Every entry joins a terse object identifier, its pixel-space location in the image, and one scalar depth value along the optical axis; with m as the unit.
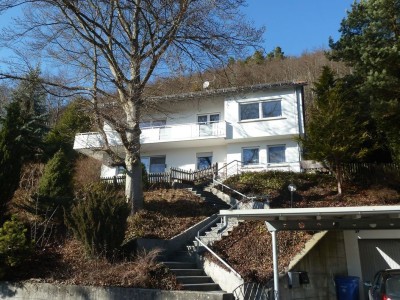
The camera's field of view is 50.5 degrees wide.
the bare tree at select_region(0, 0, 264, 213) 15.72
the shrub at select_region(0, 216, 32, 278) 11.30
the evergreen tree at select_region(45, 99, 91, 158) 28.17
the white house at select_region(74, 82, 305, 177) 27.08
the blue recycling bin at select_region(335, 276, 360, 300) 13.12
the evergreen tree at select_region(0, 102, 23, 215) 13.73
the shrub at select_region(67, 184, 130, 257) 11.75
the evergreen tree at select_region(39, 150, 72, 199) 15.57
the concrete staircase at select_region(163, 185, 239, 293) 11.47
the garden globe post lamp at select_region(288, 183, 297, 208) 18.59
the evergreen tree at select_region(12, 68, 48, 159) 25.44
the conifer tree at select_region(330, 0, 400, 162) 19.30
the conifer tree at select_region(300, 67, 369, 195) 20.12
